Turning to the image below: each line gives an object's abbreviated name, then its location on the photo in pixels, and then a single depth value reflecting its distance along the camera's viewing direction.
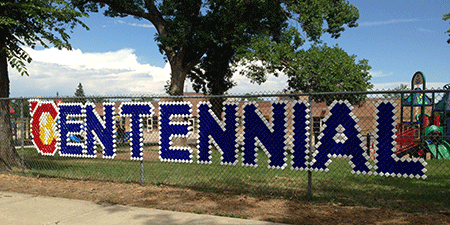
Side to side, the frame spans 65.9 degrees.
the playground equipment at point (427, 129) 13.73
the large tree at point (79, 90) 132.00
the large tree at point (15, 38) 10.53
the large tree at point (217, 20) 19.48
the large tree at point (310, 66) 17.81
